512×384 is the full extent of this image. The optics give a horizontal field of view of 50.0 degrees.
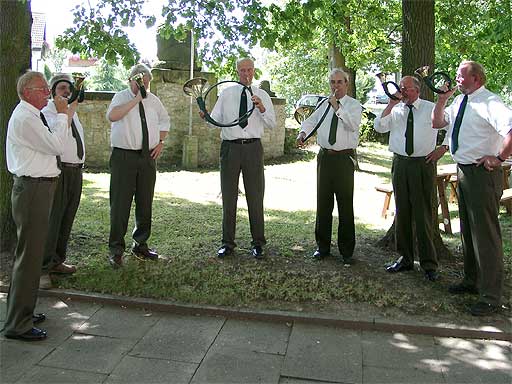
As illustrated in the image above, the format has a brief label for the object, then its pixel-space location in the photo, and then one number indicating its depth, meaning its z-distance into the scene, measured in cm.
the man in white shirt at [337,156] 567
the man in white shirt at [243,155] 596
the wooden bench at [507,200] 817
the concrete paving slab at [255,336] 399
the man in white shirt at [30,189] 387
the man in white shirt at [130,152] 554
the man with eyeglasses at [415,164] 525
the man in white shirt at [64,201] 505
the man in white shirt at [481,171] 445
